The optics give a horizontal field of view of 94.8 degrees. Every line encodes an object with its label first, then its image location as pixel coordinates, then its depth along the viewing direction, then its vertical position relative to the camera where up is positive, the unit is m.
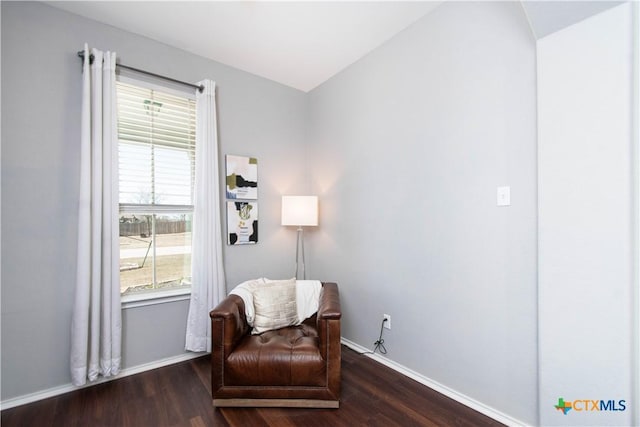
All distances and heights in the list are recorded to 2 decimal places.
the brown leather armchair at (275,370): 1.91 -1.02
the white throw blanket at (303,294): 2.42 -0.68
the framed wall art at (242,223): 2.93 -0.09
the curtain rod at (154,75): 2.21 +1.20
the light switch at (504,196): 1.79 +0.10
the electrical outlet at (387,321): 2.54 -0.93
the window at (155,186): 2.45 +0.25
